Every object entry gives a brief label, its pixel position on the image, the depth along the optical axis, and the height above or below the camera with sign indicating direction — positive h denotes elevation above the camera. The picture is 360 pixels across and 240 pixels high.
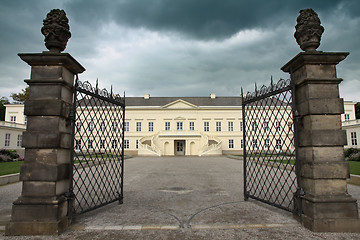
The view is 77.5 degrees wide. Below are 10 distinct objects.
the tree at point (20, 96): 44.72 +9.28
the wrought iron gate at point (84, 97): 4.11 +0.99
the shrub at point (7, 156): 17.55 -1.10
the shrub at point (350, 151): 19.33 -0.82
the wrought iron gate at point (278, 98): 4.19 +1.03
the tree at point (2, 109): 44.69 +6.60
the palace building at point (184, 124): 37.84 +3.14
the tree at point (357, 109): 45.57 +6.54
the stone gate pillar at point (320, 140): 3.77 +0.03
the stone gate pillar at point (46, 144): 3.72 -0.03
